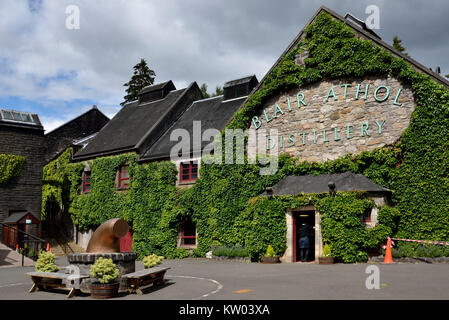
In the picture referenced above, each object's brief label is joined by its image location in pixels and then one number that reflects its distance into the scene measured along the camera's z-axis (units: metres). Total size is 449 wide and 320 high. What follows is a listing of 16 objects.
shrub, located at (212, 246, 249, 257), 21.03
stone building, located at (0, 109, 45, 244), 28.23
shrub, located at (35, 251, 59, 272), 12.07
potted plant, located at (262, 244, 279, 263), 18.91
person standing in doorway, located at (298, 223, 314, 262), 18.67
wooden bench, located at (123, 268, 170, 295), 10.81
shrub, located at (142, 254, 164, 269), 12.78
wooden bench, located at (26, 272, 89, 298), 10.78
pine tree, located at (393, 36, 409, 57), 42.19
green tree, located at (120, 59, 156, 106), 51.62
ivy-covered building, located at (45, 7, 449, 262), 17.95
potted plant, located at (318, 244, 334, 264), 17.05
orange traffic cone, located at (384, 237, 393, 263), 16.69
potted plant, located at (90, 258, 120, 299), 10.20
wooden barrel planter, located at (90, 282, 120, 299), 10.21
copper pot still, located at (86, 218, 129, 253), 11.76
